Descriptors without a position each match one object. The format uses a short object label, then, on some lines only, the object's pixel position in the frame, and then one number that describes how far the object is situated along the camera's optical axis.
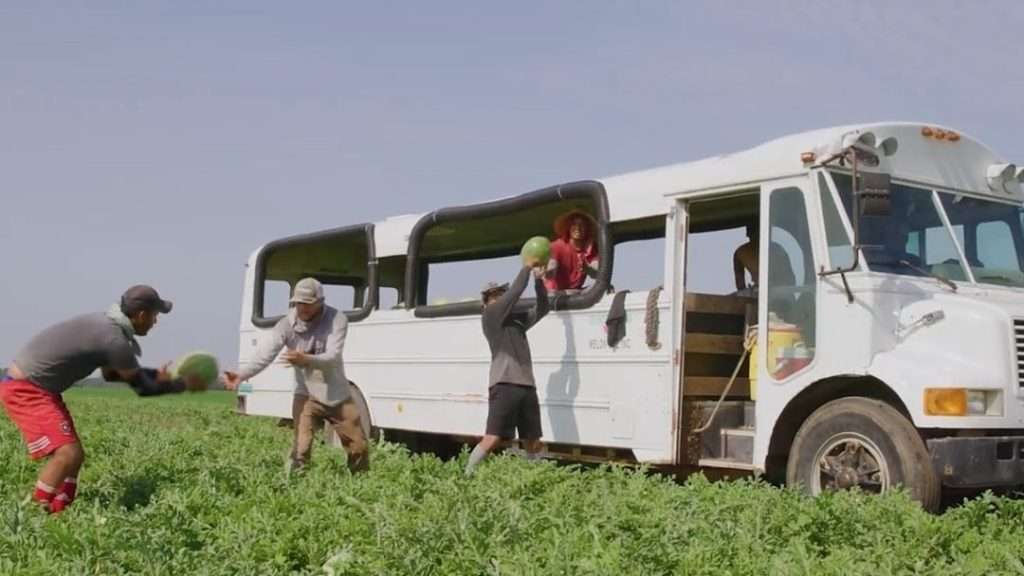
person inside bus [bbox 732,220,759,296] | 10.80
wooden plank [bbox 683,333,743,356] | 10.25
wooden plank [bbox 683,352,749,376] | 10.26
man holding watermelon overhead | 10.52
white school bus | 8.31
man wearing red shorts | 7.98
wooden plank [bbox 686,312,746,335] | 10.33
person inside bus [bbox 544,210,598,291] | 11.47
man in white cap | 9.80
